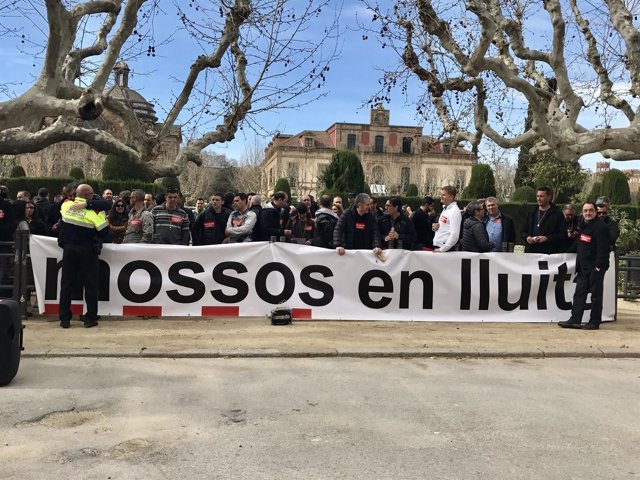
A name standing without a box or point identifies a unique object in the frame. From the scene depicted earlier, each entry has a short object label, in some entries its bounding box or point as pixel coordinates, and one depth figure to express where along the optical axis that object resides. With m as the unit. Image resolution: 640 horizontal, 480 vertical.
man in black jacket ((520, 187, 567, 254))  9.48
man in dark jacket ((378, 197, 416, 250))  9.93
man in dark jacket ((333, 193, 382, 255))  9.23
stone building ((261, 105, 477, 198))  80.81
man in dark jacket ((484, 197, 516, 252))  9.88
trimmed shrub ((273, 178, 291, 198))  46.75
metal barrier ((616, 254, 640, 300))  10.51
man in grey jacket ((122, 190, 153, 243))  9.16
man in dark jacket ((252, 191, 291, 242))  9.69
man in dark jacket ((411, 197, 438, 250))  10.71
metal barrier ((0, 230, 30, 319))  8.46
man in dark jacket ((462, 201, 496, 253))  9.34
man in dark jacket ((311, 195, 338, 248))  9.97
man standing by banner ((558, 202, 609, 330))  8.78
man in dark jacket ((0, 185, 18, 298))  8.64
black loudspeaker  5.56
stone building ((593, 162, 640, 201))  46.60
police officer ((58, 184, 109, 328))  8.09
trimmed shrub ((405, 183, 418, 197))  51.02
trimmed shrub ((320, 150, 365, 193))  43.72
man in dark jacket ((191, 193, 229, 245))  9.85
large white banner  8.78
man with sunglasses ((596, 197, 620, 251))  8.98
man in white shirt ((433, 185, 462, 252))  9.23
